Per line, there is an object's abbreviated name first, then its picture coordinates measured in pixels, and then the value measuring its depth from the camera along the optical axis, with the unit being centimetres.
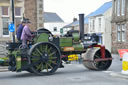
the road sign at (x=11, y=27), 1562
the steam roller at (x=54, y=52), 1010
